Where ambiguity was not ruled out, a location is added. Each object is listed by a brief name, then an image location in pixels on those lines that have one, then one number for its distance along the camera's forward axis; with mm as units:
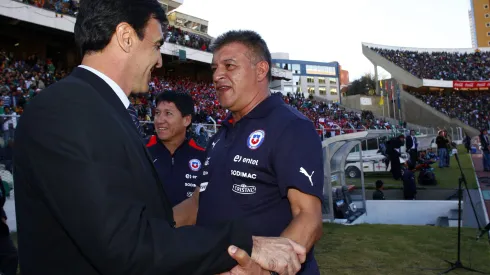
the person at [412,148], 19047
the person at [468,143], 27588
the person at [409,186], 13125
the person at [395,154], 16531
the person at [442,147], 19469
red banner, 49344
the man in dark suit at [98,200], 1163
